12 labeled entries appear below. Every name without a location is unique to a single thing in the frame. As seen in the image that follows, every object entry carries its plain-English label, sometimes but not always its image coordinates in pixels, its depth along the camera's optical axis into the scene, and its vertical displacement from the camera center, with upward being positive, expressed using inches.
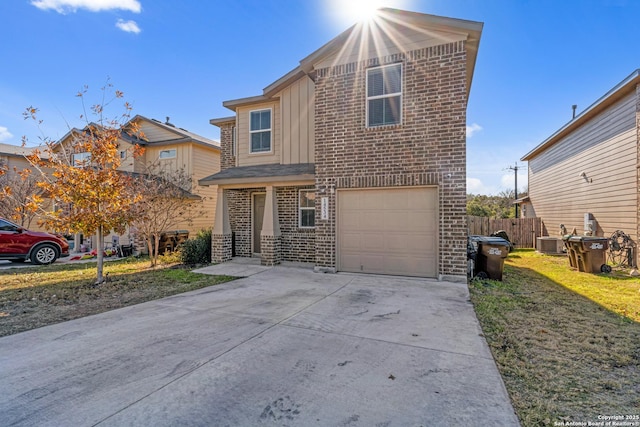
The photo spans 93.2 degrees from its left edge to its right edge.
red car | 417.7 -32.7
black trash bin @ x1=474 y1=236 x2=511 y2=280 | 312.5 -35.6
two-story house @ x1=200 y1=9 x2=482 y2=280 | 291.4 +74.3
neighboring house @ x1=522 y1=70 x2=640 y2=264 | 380.8 +84.3
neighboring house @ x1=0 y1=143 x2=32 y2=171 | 733.9 +164.4
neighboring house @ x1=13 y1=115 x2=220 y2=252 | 617.3 +142.2
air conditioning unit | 545.5 -43.5
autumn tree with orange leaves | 272.8 +37.8
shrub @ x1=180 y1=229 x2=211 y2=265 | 420.8 -40.3
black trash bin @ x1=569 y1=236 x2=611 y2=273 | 365.1 -38.6
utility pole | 1232.2 +209.0
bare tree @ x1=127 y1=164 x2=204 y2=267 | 399.9 +24.2
